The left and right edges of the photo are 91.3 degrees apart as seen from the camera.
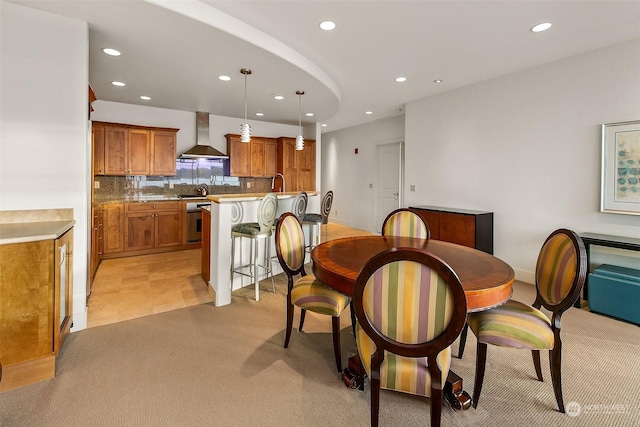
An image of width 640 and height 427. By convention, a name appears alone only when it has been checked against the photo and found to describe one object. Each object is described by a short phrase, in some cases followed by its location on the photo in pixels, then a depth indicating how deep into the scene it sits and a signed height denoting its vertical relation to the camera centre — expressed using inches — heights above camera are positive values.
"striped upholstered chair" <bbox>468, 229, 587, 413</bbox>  65.6 -23.7
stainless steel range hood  228.8 +50.7
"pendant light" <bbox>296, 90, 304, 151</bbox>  172.5 +38.4
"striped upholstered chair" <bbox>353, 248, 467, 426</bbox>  48.8 -17.7
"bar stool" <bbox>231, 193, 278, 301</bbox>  129.6 -8.1
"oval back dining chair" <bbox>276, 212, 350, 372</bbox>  81.0 -21.7
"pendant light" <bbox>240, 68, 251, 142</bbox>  142.2 +36.9
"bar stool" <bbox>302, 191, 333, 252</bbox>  175.5 -5.6
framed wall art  122.3 +17.7
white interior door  266.2 +27.9
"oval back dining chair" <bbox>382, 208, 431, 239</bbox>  112.9 -5.5
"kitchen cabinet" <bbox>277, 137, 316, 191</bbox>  259.8 +38.3
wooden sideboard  159.9 -8.6
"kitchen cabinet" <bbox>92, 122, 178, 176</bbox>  195.9 +38.2
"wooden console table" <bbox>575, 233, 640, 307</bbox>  114.3 -11.2
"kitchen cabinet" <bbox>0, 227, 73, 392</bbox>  72.1 -24.8
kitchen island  125.3 -15.1
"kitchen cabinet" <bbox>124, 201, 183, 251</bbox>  198.7 -11.3
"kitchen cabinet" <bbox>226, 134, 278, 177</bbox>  245.8 +43.0
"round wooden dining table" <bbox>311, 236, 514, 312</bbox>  59.1 -12.9
